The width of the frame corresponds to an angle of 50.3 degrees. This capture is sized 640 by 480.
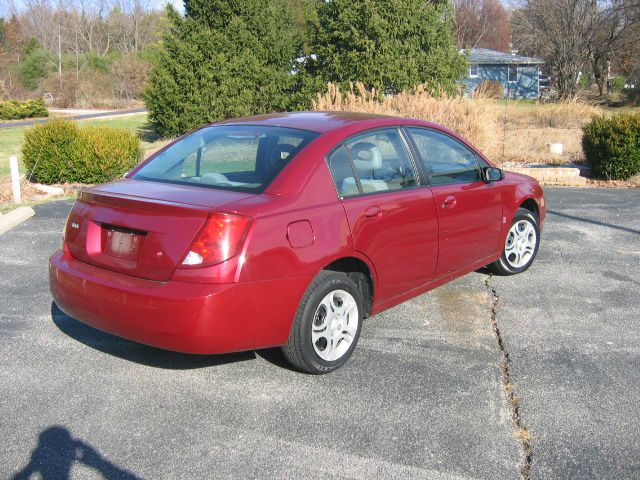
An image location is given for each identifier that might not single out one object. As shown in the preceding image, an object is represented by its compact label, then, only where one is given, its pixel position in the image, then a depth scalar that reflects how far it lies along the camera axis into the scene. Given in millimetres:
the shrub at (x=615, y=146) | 12938
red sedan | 3682
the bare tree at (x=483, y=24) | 69050
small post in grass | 10638
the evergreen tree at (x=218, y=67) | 20375
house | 49344
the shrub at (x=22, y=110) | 35034
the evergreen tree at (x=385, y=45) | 18344
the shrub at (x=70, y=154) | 12641
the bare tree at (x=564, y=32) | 43031
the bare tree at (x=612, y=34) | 44425
